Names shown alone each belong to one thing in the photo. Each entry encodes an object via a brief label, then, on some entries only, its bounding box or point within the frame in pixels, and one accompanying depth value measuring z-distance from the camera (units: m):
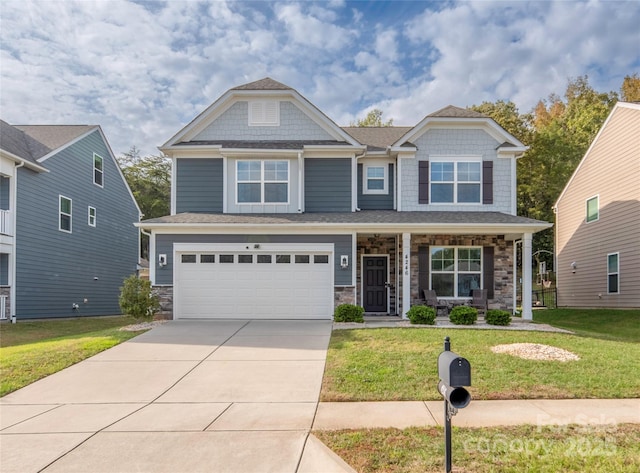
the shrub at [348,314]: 11.90
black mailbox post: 3.56
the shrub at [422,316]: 11.52
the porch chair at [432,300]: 12.98
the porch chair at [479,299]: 13.15
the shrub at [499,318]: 11.52
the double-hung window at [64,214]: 16.50
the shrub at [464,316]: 11.66
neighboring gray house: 14.24
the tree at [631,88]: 27.20
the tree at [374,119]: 32.25
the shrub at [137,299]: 11.85
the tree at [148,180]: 34.94
